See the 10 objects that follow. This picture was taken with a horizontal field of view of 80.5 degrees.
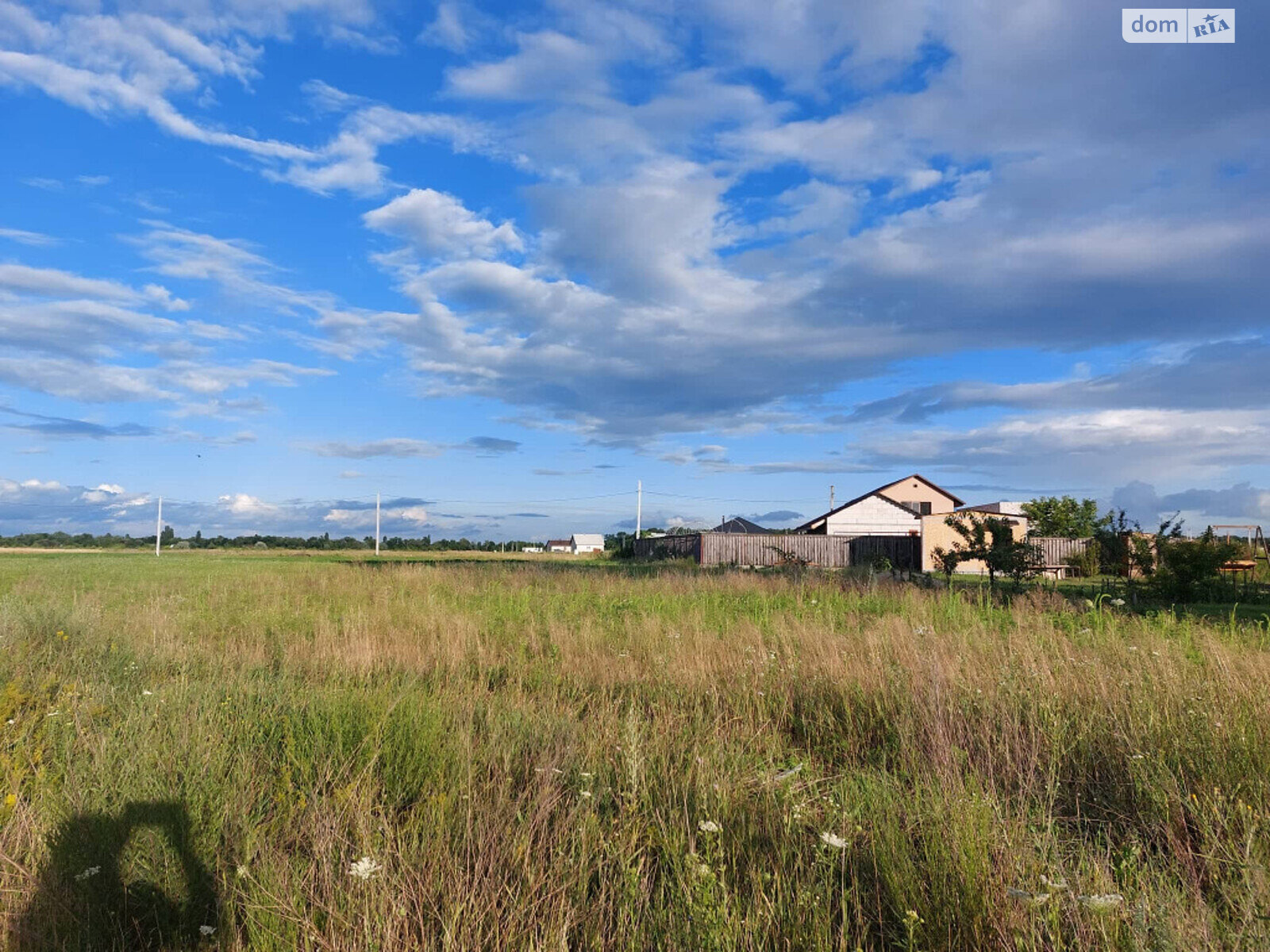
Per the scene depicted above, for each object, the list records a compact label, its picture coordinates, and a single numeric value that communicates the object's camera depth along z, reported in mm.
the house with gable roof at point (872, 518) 55906
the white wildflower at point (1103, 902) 2266
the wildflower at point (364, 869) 2688
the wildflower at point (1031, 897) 2303
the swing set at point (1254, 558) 23323
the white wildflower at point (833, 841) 2664
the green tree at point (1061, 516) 48562
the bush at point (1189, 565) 14344
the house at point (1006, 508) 52875
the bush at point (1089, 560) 24094
